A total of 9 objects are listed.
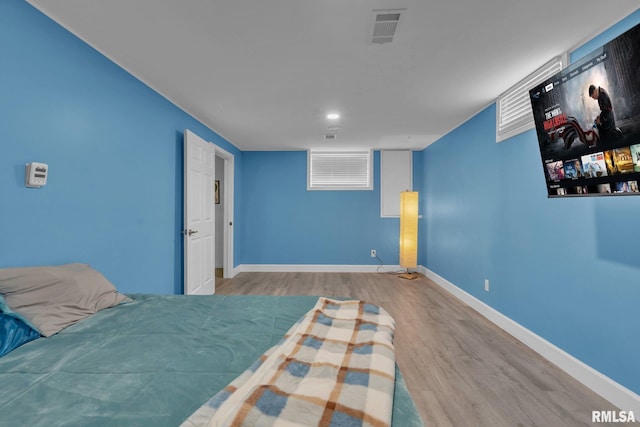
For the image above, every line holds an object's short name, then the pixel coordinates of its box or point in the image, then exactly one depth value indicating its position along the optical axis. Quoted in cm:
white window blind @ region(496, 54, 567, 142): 231
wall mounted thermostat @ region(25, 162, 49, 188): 162
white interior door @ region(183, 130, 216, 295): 328
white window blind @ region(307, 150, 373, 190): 554
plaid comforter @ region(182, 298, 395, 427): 71
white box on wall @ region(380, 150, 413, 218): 550
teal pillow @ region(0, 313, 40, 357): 114
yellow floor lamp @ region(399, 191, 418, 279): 500
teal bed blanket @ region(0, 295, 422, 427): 78
